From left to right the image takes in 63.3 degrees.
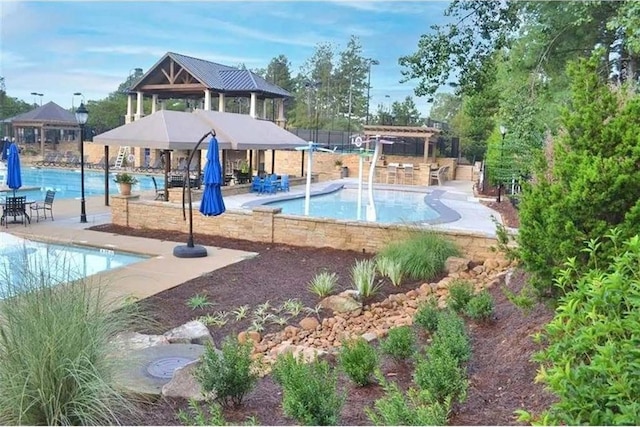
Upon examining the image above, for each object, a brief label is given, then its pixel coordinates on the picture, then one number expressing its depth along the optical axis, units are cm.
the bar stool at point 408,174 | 2475
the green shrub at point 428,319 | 443
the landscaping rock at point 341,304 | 612
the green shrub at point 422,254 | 743
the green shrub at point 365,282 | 643
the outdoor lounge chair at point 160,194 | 1501
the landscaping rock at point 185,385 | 327
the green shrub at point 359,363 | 332
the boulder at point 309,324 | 564
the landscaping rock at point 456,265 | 741
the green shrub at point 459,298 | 489
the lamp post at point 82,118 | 1209
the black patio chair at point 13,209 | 1135
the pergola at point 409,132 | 2688
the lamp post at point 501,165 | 1515
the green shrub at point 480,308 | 452
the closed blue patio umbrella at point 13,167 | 1215
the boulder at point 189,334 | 473
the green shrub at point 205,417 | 241
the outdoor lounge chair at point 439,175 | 2444
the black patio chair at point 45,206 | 1221
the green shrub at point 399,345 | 371
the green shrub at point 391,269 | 714
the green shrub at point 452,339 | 331
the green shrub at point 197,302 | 621
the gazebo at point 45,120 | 3400
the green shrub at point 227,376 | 305
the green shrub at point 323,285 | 672
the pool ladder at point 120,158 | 3011
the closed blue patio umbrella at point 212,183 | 893
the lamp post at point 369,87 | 4080
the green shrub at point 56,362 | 258
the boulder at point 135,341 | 322
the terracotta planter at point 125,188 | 1303
